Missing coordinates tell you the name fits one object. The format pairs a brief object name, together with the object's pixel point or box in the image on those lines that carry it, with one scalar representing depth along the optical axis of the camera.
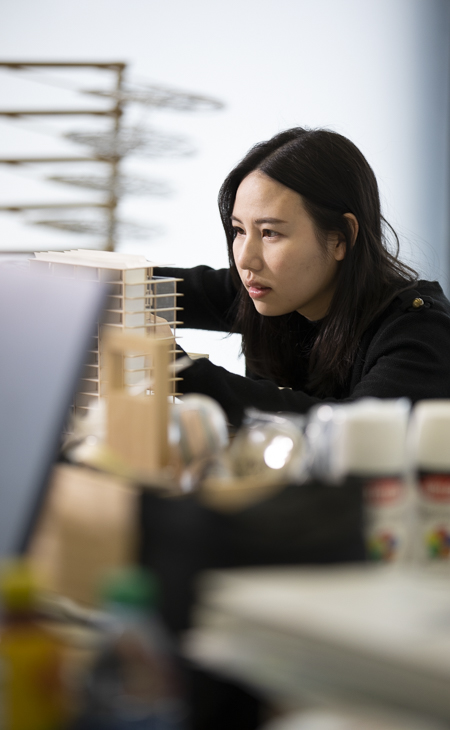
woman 2.89
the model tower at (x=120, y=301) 2.59
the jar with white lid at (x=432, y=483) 1.80
